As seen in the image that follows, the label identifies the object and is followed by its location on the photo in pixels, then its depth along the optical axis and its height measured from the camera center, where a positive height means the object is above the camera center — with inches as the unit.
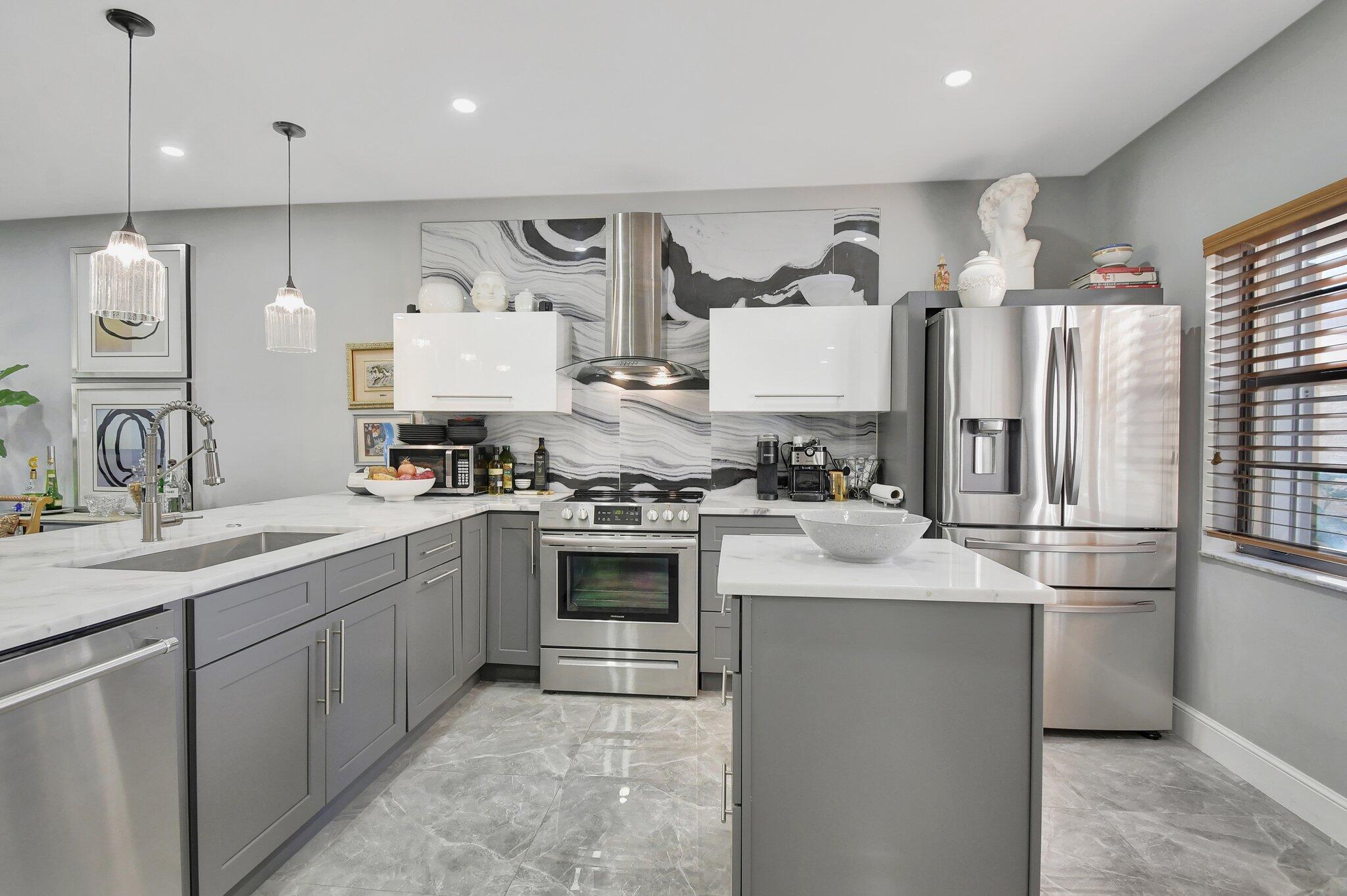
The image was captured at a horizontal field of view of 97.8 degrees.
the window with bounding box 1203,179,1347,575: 75.9 +8.8
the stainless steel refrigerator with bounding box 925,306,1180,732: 98.8 -7.4
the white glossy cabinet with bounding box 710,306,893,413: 121.5 +17.2
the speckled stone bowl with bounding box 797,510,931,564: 57.1 -9.4
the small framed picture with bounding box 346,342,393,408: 146.3 +15.8
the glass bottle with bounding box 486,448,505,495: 138.7 -10.0
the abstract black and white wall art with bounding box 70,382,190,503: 149.7 +0.9
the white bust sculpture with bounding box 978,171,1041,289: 118.3 +44.3
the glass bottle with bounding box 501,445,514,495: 139.7 -8.0
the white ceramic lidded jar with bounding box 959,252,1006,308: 105.2 +28.7
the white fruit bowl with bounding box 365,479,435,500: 116.8 -10.1
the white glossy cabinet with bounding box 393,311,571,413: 128.4 +17.1
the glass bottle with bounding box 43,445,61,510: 147.7 -12.0
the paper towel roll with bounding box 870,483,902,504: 112.3 -10.1
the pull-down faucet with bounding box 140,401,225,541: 74.4 -7.7
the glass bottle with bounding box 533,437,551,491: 141.2 -7.3
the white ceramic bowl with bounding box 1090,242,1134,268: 107.5 +34.9
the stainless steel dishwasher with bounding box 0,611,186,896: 41.8 -25.9
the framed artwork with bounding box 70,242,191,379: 149.2 +23.8
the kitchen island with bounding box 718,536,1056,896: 51.6 -26.3
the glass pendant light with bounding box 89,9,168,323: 72.2 +19.7
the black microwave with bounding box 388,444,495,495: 131.8 -5.5
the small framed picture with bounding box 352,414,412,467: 146.3 +0.6
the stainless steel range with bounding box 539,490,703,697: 116.2 -31.4
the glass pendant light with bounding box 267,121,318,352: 103.2 +20.6
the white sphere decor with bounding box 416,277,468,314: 131.7 +31.7
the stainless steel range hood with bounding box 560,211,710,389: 127.2 +32.7
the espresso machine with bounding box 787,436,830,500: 127.0 -6.7
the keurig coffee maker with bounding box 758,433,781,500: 126.3 -5.6
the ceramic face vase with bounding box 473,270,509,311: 132.3 +33.2
